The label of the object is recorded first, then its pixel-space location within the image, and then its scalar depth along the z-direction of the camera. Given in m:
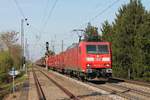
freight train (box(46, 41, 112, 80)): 29.93
